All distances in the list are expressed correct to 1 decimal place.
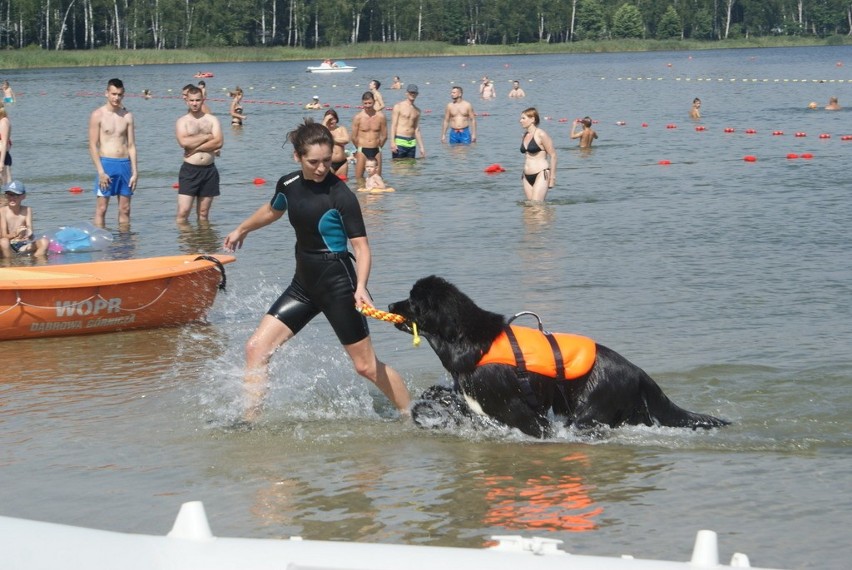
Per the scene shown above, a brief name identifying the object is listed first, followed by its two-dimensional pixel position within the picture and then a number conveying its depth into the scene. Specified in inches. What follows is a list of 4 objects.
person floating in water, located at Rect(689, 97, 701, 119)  1300.4
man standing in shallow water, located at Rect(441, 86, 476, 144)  1014.6
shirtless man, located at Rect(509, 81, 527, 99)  1768.0
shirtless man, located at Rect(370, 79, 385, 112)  906.7
